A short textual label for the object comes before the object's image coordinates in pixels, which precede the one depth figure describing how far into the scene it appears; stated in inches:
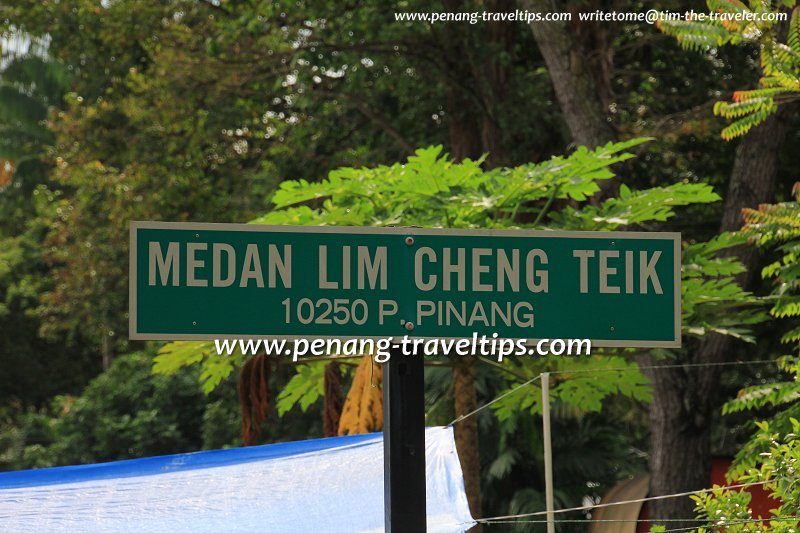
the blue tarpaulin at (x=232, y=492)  419.6
